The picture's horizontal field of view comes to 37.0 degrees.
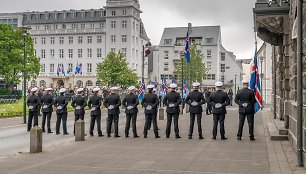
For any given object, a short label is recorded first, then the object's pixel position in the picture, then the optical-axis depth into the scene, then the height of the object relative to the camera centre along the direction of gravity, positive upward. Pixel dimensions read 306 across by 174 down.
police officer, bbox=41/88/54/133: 18.30 -0.67
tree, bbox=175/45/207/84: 88.73 +4.09
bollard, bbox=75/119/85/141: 14.88 -1.35
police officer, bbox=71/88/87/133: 17.09 -0.60
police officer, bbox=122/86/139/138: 16.46 -0.63
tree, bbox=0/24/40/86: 53.72 +4.21
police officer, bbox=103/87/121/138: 16.58 -0.66
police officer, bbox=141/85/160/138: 16.27 -0.59
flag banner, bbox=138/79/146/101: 33.91 -0.33
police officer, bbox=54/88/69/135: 17.69 -0.73
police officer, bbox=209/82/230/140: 15.37 -0.57
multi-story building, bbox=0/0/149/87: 93.25 +10.97
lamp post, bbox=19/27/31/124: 23.38 +3.04
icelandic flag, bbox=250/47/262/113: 18.94 +0.19
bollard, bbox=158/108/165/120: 26.22 -1.47
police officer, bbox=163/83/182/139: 16.06 -0.62
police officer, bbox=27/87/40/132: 18.48 -0.64
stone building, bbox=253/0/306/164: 11.72 +1.89
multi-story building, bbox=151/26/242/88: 102.56 +7.51
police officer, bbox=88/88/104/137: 16.77 -0.74
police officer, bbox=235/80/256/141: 15.02 -0.56
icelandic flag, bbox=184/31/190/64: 32.94 +2.72
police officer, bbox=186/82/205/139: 15.94 -0.48
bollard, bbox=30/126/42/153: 12.16 -1.35
